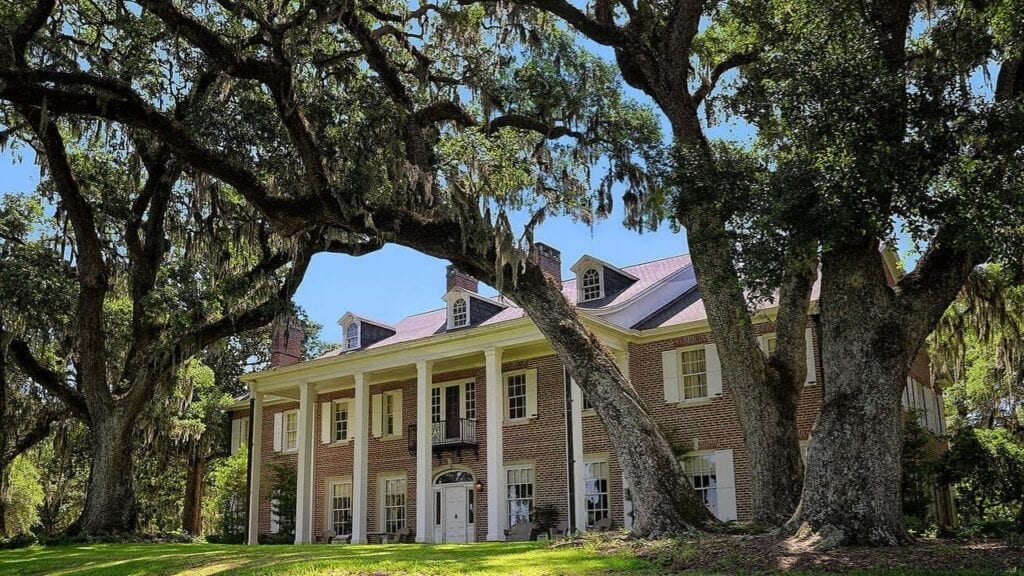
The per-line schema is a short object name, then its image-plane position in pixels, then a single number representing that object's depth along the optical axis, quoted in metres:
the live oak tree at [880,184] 8.97
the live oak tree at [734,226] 9.89
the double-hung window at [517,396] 24.38
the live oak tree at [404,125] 12.29
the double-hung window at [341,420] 28.47
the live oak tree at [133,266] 17.36
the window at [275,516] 27.02
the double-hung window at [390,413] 26.97
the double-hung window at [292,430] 29.53
